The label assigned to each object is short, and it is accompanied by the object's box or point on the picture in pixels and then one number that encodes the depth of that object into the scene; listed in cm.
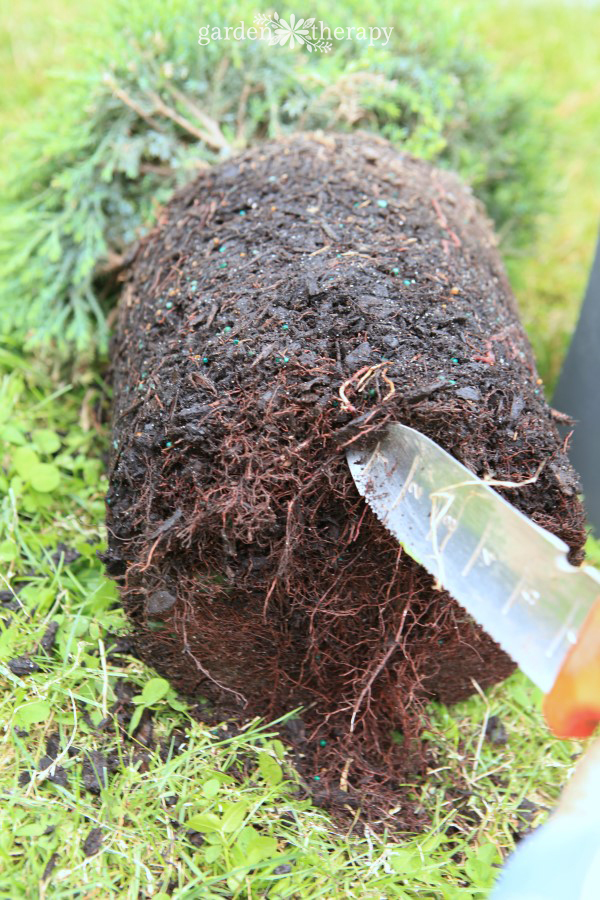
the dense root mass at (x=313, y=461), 60
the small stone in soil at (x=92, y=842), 60
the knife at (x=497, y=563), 53
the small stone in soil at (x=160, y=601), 63
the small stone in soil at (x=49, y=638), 69
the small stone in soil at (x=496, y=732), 71
